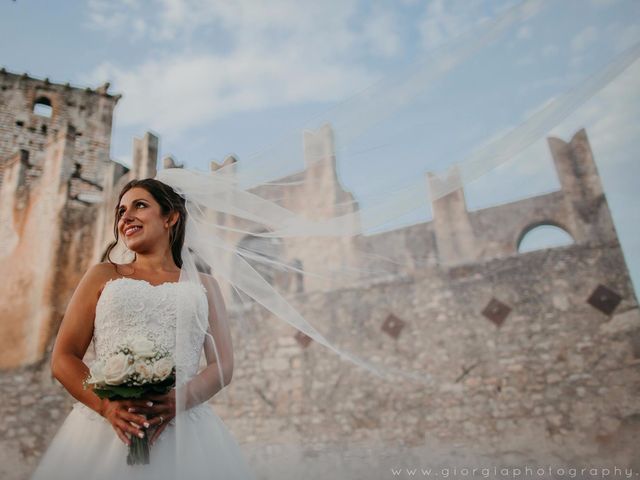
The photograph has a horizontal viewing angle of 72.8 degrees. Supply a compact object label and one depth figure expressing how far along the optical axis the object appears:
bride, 1.82
